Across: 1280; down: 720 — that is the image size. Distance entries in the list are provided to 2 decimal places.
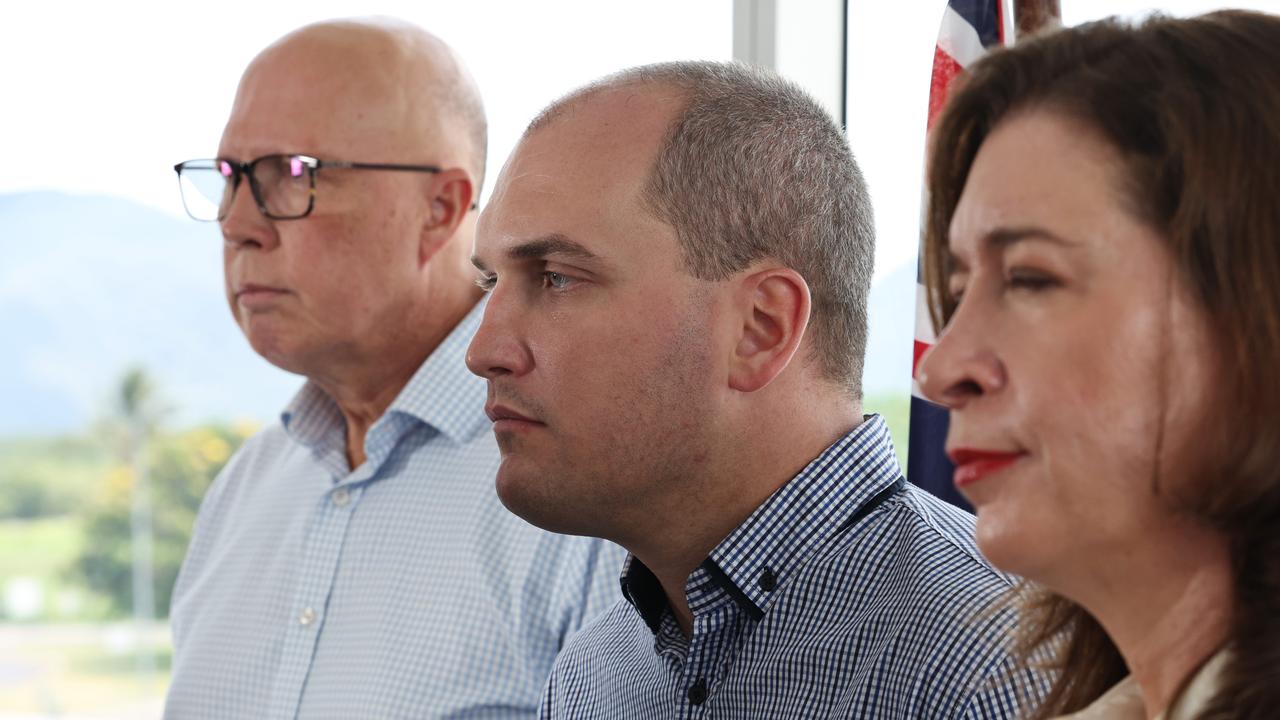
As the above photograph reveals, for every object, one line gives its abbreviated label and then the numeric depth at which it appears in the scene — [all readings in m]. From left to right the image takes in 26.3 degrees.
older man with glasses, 1.53
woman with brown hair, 0.99
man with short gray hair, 1.25
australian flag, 1.48
